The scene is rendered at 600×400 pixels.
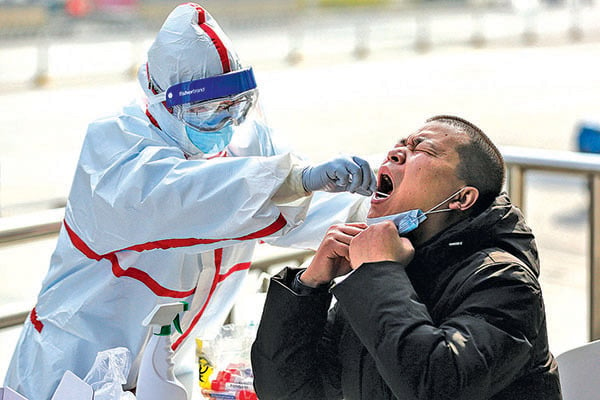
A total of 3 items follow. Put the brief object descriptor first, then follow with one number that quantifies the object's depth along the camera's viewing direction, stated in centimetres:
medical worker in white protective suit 416
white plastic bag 412
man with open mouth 334
